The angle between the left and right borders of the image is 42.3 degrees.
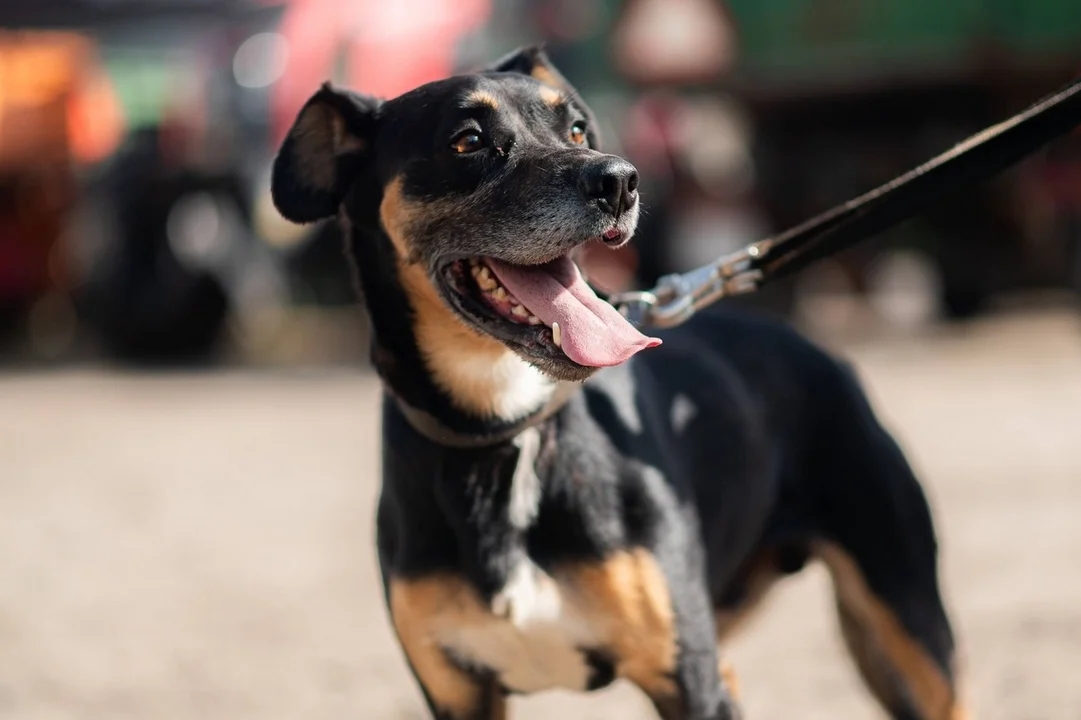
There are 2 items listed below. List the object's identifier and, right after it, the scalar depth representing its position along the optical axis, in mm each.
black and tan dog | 2682
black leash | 2924
